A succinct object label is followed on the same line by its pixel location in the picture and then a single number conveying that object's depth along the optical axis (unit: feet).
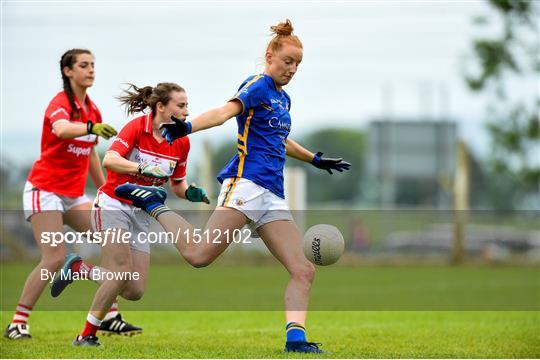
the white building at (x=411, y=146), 253.44
